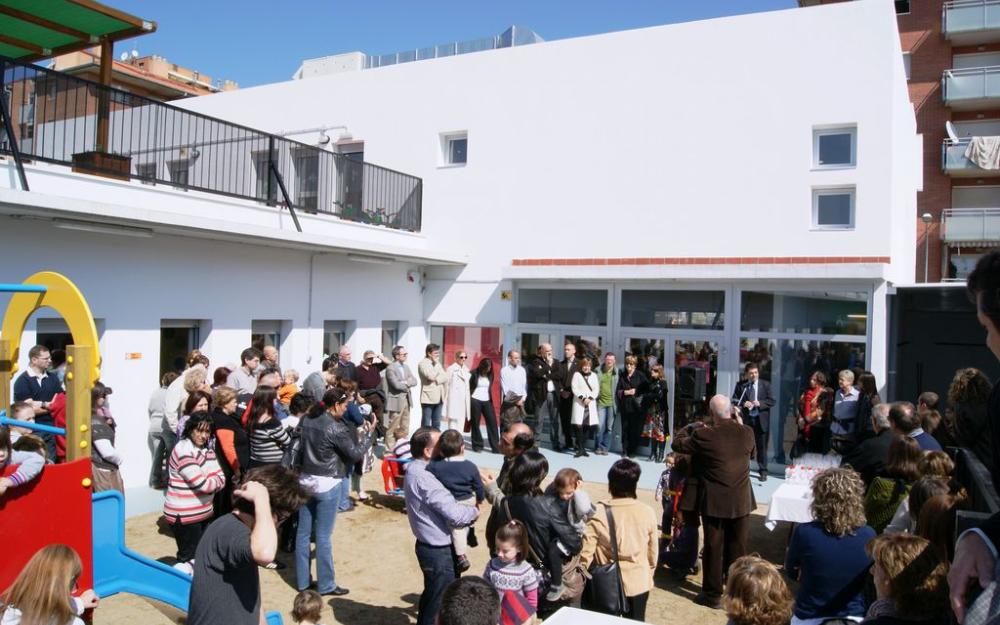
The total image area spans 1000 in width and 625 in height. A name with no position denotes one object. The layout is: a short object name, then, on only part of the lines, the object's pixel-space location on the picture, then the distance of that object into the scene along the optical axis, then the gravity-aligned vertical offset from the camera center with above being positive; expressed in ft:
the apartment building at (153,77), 94.07 +36.93
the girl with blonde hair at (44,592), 9.87 -3.76
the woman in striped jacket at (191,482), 19.24 -4.27
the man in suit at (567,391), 41.73 -3.46
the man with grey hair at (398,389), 38.99 -3.44
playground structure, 13.79 -3.66
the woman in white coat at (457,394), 42.88 -3.94
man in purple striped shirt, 16.52 -4.54
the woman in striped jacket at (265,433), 22.17 -3.36
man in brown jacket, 19.90 -4.13
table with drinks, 22.25 -4.91
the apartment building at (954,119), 89.97 +28.64
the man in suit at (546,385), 42.37 -3.22
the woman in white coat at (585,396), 41.09 -3.66
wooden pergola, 29.99 +12.44
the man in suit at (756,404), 36.09 -3.36
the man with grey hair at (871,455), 19.95 -3.19
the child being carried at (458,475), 17.28 -3.50
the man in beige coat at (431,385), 41.45 -3.35
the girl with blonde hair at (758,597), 10.65 -3.83
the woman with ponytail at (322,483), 20.56 -4.50
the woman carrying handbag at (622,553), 15.78 -4.85
